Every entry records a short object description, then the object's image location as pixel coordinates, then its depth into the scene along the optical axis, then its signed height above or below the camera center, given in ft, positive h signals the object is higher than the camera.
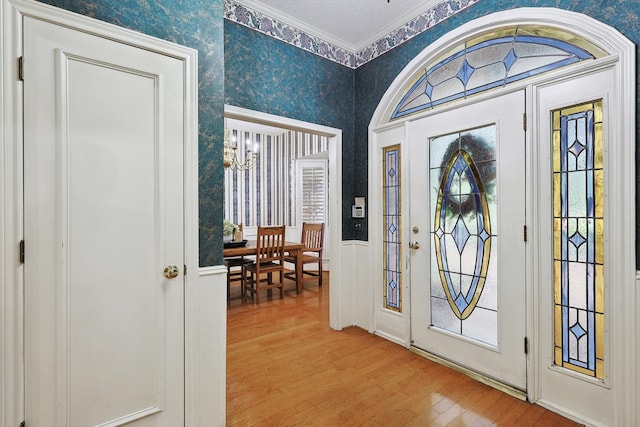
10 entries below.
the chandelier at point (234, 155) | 13.98 +3.58
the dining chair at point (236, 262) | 14.96 -2.50
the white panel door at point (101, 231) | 4.48 -0.28
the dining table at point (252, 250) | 13.47 -1.68
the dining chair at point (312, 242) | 17.56 -1.82
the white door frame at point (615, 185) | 5.46 +0.54
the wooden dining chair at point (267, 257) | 14.06 -2.06
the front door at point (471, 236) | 7.07 -0.59
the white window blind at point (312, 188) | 21.58 +1.82
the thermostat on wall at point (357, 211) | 11.01 +0.09
